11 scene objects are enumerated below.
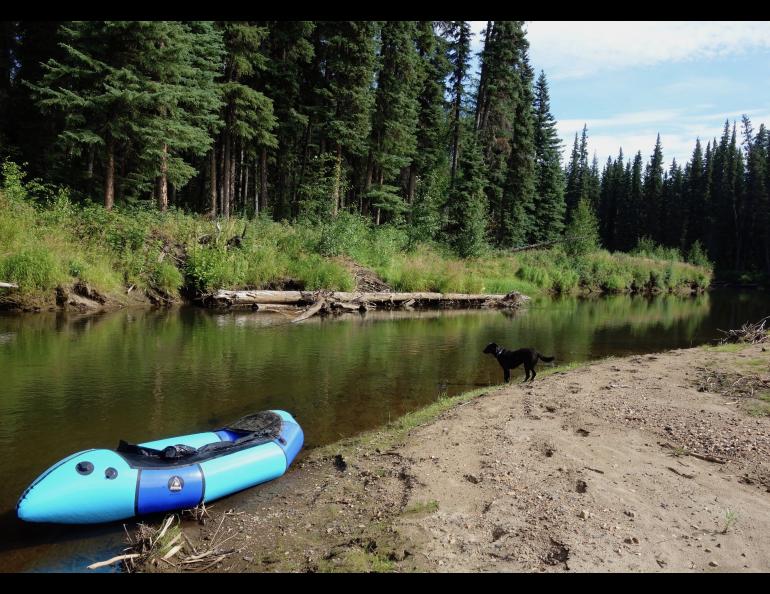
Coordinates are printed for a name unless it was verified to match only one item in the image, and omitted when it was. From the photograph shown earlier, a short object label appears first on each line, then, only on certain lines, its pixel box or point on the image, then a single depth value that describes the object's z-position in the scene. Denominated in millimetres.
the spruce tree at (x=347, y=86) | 31094
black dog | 10711
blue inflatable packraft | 4926
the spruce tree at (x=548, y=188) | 51188
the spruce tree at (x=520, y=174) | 44656
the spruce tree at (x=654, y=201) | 78312
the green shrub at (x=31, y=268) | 16984
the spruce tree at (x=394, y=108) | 34188
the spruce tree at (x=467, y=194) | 34250
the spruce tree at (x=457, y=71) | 39844
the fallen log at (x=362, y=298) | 21203
